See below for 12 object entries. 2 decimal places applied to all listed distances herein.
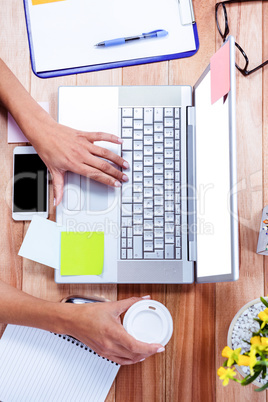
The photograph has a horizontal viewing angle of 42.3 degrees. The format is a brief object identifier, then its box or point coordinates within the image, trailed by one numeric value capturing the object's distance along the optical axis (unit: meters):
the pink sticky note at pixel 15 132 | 0.83
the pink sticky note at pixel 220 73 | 0.57
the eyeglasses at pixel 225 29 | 0.82
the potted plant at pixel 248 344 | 0.52
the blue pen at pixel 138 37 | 0.82
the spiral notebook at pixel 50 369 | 0.76
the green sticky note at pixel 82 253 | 0.76
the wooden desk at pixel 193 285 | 0.78
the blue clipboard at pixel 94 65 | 0.83
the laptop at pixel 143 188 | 0.75
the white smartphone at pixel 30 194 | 0.81
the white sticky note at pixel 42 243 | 0.77
